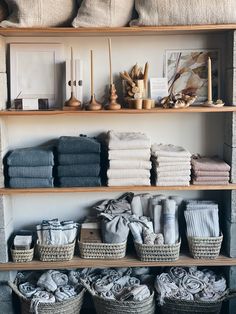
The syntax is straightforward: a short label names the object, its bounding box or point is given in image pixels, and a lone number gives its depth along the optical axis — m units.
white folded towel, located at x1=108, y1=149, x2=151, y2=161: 2.63
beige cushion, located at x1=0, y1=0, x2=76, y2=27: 2.47
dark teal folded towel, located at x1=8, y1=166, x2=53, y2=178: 2.66
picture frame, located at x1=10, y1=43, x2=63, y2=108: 2.75
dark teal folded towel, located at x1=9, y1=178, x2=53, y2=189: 2.66
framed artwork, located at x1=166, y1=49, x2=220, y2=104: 2.77
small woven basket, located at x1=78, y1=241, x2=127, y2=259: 2.69
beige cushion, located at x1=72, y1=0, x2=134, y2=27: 2.48
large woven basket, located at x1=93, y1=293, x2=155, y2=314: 2.58
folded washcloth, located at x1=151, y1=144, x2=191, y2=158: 2.64
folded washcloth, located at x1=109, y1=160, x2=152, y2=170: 2.64
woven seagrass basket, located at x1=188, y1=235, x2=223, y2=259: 2.68
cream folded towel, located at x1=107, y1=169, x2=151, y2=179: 2.64
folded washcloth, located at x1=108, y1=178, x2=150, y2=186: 2.64
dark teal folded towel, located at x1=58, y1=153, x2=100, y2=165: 2.66
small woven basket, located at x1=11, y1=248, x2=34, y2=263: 2.69
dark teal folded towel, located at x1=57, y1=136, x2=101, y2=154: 2.65
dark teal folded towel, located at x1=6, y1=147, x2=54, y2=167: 2.65
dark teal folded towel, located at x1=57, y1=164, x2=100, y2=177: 2.66
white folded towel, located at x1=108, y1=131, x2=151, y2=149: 2.62
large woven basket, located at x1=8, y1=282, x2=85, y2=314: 2.60
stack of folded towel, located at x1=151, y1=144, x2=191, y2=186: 2.63
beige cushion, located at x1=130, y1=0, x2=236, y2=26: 2.47
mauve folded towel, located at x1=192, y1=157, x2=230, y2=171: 2.63
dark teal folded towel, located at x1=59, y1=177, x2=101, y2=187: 2.66
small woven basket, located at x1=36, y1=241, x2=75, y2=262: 2.69
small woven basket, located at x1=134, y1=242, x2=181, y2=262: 2.67
